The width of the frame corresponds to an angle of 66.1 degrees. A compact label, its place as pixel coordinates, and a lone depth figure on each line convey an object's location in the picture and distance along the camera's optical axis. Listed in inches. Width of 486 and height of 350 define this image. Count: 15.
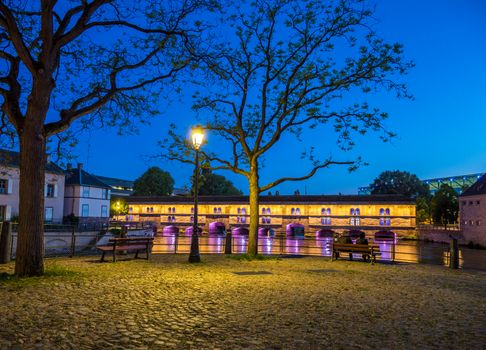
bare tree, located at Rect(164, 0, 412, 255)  597.9
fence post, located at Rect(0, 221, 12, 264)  491.2
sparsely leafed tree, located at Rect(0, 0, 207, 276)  366.3
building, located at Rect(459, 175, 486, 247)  2022.8
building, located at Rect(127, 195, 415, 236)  2704.2
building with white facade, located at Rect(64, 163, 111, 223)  2066.9
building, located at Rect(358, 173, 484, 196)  6042.3
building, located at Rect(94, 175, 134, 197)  5259.4
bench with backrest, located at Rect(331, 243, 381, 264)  567.5
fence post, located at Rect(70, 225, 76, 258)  577.8
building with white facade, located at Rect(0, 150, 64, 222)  1603.1
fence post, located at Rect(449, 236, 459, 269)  558.3
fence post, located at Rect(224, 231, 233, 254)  692.1
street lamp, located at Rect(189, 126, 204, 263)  547.2
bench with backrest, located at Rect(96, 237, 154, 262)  525.3
